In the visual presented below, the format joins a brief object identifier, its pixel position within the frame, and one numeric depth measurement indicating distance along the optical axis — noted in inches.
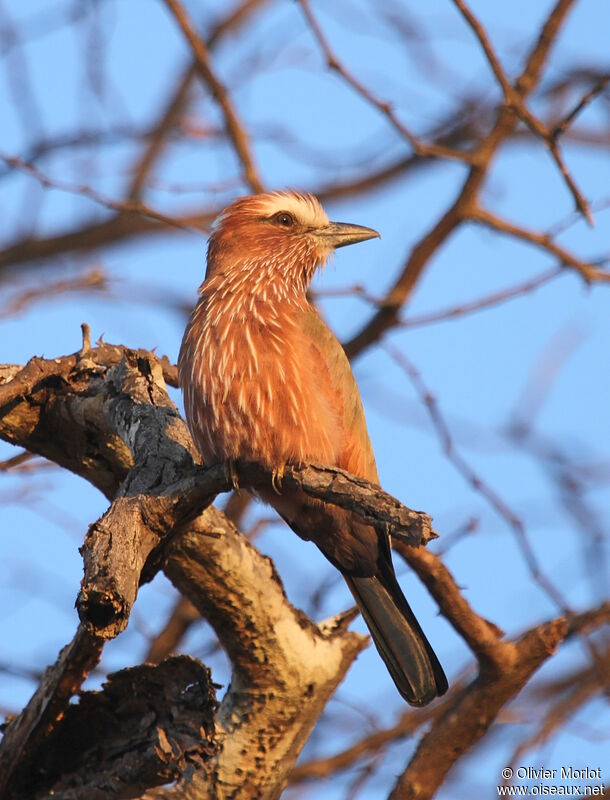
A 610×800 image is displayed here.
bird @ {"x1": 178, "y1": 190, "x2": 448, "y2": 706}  315.9
